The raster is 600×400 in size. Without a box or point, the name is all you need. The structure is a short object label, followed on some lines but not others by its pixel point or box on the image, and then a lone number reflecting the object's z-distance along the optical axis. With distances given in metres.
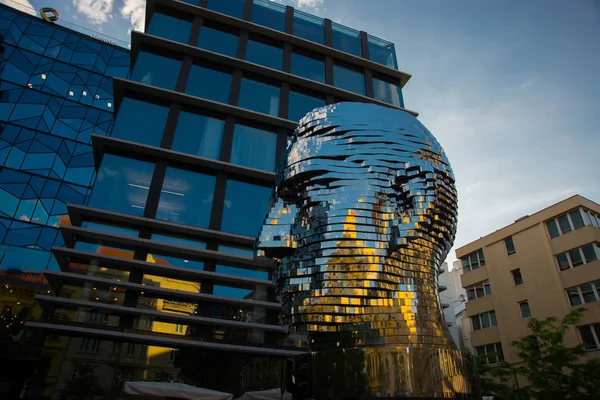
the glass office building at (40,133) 23.48
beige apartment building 22.84
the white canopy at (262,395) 10.96
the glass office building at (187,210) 17.00
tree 14.67
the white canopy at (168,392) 9.94
